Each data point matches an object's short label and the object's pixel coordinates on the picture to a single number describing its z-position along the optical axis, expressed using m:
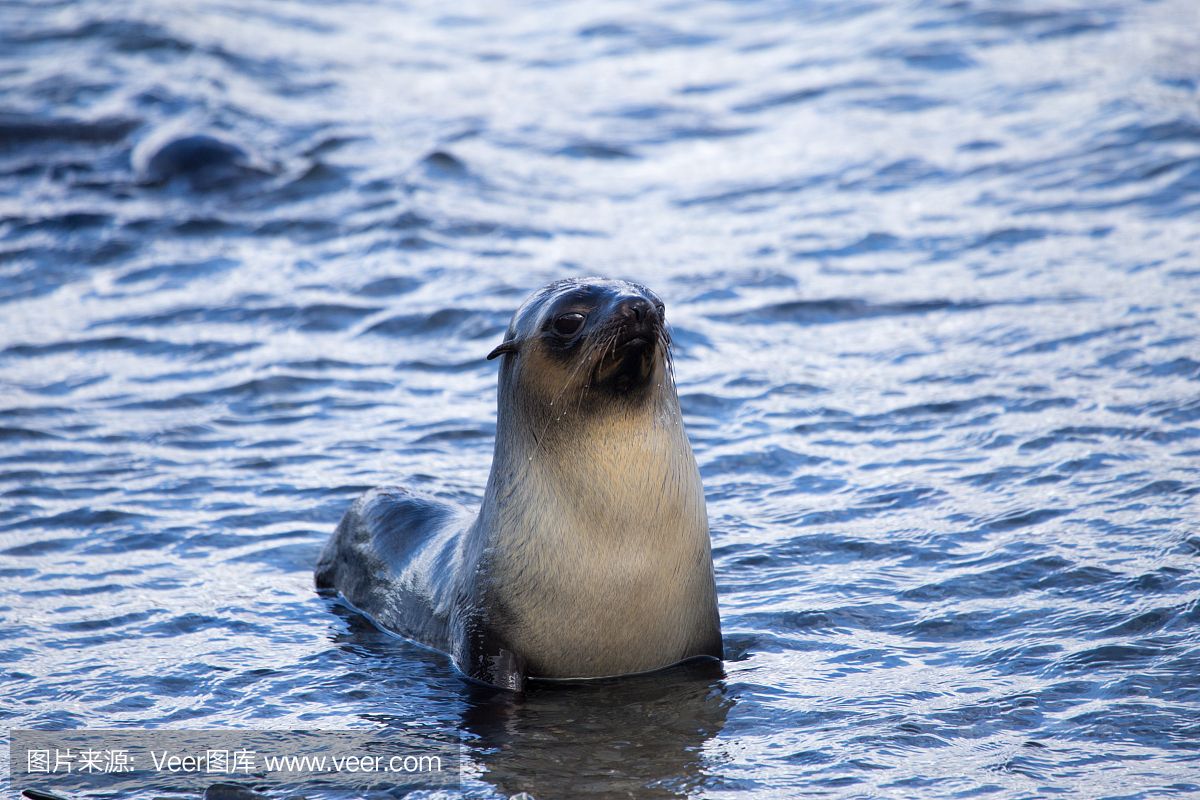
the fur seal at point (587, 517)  12.70
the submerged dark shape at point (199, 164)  31.81
